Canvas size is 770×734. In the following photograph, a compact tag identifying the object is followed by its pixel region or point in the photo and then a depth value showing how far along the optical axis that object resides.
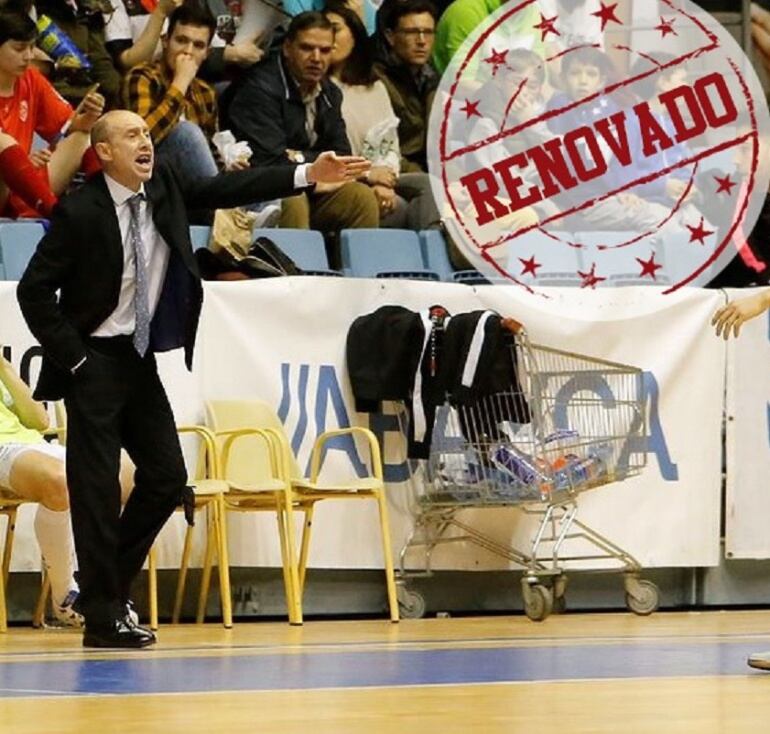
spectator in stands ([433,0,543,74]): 24.80
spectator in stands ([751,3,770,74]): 26.66
